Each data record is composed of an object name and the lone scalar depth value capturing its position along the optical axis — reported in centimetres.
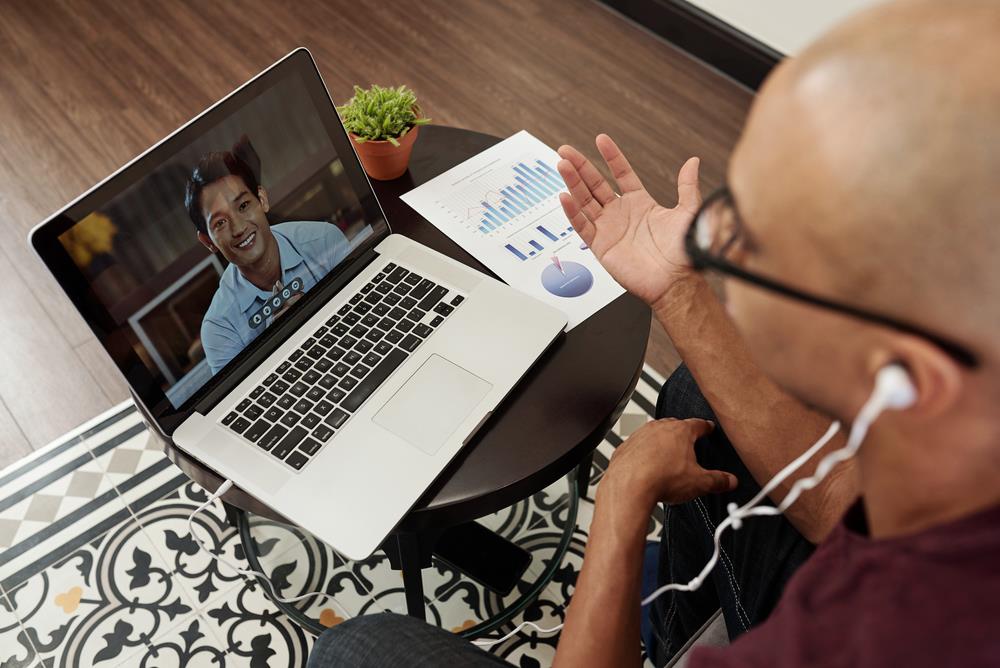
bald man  50
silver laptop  96
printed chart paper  126
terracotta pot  135
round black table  103
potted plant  134
